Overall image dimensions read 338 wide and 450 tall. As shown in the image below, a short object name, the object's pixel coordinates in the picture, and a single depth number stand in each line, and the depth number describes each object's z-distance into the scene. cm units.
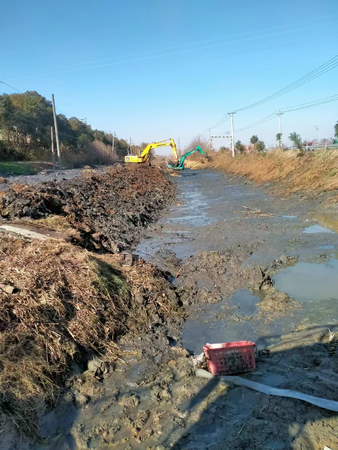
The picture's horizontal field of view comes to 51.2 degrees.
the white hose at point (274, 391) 305
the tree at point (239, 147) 5204
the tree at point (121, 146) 7876
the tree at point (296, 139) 2581
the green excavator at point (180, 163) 3788
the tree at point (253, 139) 5042
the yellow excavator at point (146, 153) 3427
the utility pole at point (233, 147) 5046
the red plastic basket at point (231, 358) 370
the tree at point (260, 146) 3954
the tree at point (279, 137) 4228
